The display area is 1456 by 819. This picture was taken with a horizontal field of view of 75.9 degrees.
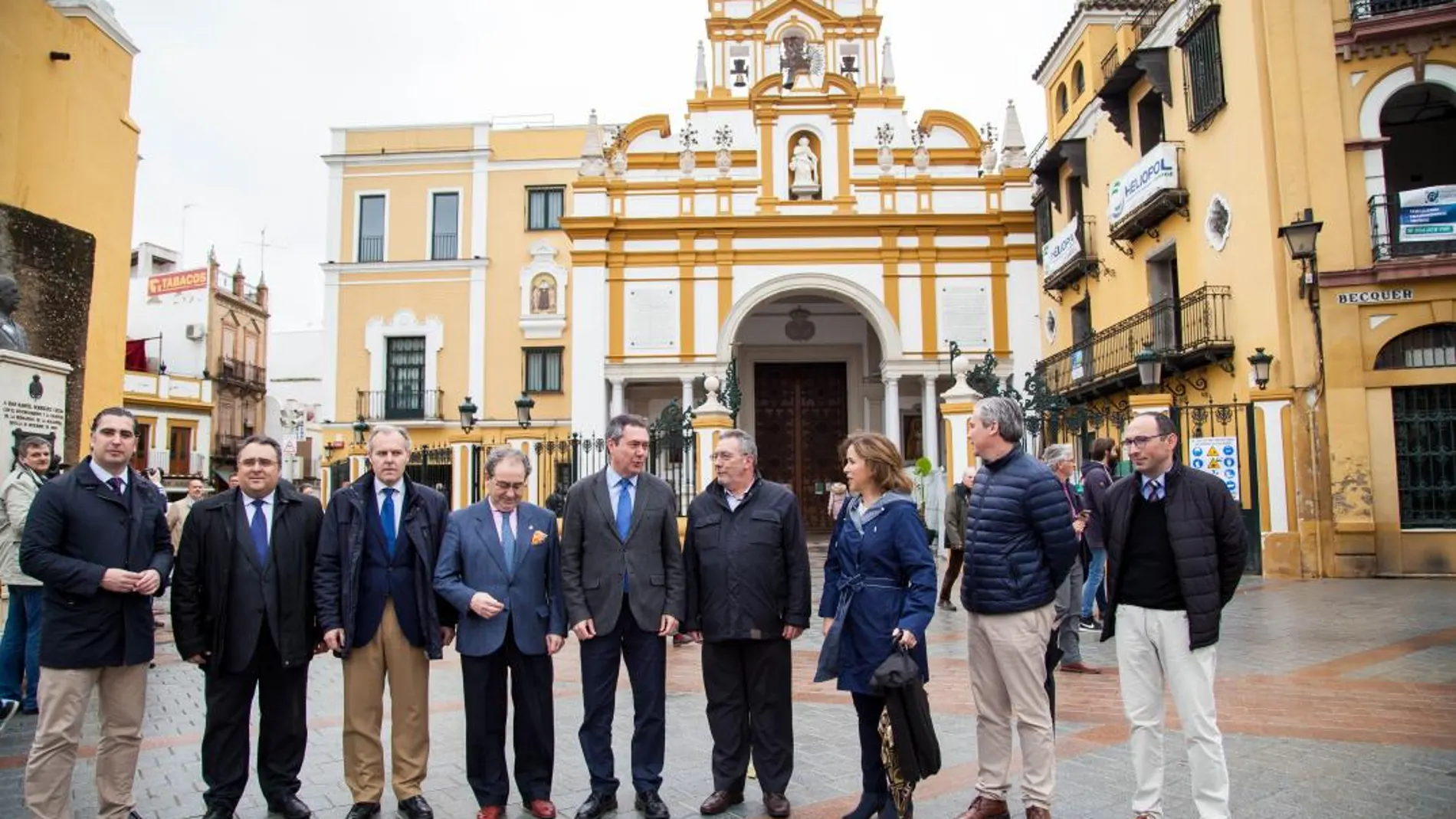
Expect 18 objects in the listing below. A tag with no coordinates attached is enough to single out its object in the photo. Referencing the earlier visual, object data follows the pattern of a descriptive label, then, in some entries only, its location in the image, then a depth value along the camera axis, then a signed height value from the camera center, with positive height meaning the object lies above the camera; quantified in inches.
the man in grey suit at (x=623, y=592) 178.5 -22.1
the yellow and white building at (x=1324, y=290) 495.2 +101.2
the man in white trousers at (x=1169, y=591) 153.9 -20.0
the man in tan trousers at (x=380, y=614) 175.0 -25.2
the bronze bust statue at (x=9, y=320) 245.6 +44.1
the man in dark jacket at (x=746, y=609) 178.7 -25.4
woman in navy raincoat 161.6 -19.6
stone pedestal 245.1 +24.1
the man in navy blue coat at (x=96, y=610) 159.8 -22.0
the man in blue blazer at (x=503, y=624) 175.6 -27.6
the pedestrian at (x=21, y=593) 237.1 -28.1
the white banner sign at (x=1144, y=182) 599.2 +196.7
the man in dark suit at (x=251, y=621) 173.8 -25.9
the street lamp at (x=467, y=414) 676.1 +48.5
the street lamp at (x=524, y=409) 663.8 +52.0
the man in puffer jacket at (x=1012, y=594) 163.8 -21.0
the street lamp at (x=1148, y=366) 526.0 +61.3
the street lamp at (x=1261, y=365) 504.1 +58.4
